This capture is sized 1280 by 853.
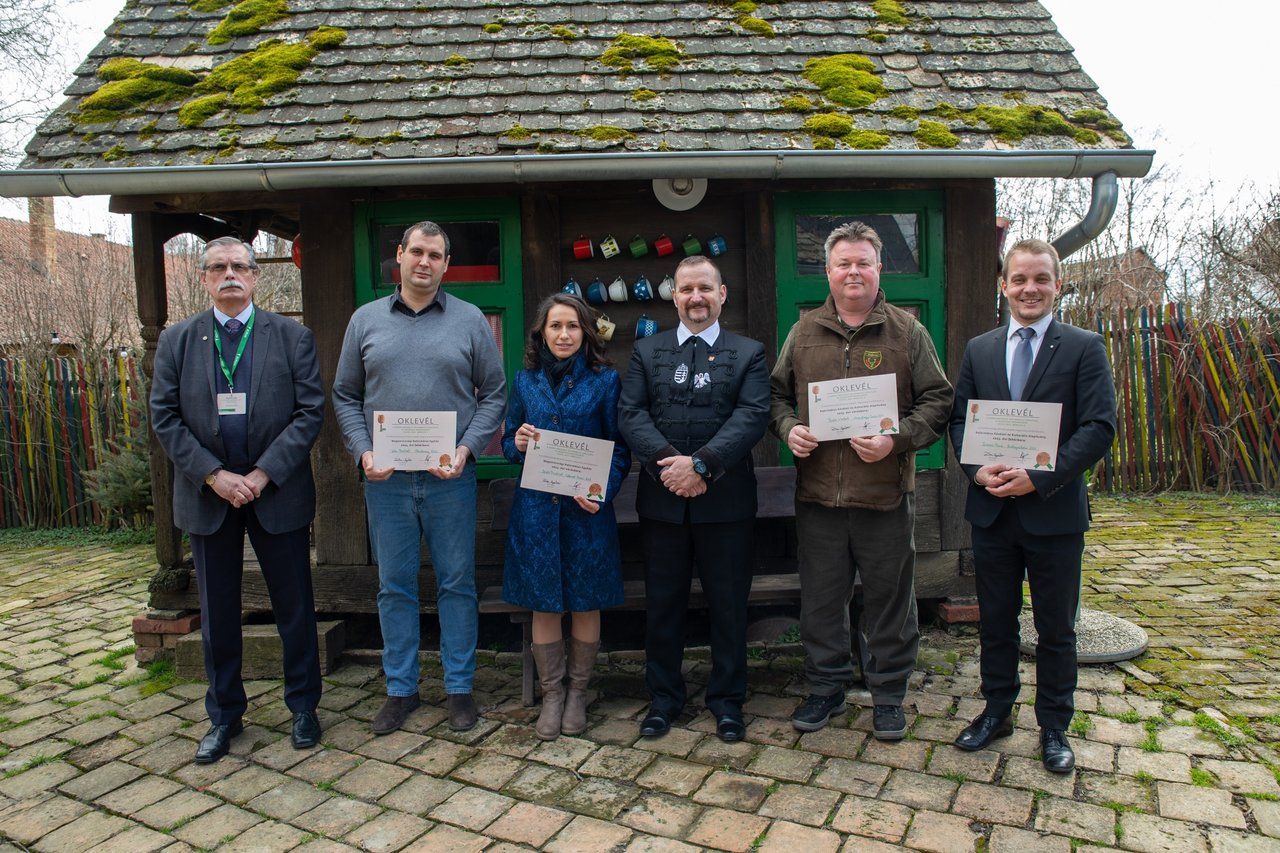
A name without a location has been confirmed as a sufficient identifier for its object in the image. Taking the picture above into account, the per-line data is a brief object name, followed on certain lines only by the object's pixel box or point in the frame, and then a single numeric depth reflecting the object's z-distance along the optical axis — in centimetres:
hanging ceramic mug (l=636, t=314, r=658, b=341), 483
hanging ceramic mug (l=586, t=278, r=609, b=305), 493
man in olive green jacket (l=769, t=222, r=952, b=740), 367
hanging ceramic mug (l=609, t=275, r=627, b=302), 490
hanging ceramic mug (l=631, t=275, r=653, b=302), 489
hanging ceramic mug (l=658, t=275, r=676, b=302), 489
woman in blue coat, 388
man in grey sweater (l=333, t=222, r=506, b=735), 387
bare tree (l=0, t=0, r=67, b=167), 1350
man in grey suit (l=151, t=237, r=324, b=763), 373
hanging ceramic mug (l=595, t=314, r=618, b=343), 488
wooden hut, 447
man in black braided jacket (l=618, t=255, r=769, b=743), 375
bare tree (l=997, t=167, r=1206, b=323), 1398
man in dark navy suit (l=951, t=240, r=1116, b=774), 334
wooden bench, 424
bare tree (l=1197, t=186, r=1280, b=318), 1136
